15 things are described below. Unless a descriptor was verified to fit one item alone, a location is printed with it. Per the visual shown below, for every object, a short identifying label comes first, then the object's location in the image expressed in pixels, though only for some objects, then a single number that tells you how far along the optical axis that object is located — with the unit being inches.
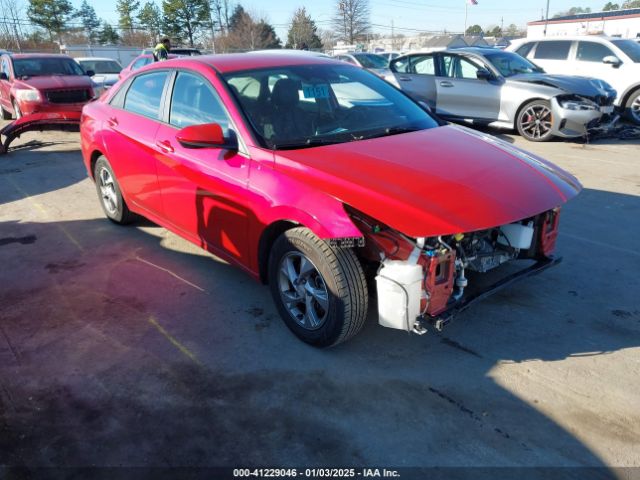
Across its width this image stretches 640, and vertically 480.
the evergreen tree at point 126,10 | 2524.6
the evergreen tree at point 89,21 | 2363.4
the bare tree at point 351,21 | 2667.3
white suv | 430.6
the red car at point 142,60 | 569.3
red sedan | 111.4
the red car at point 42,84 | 435.5
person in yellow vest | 513.4
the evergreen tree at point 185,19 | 2244.1
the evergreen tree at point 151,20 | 2364.8
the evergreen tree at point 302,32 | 2372.0
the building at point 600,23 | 1884.8
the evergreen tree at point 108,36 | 2404.8
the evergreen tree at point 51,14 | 2062.0
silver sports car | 364.5
